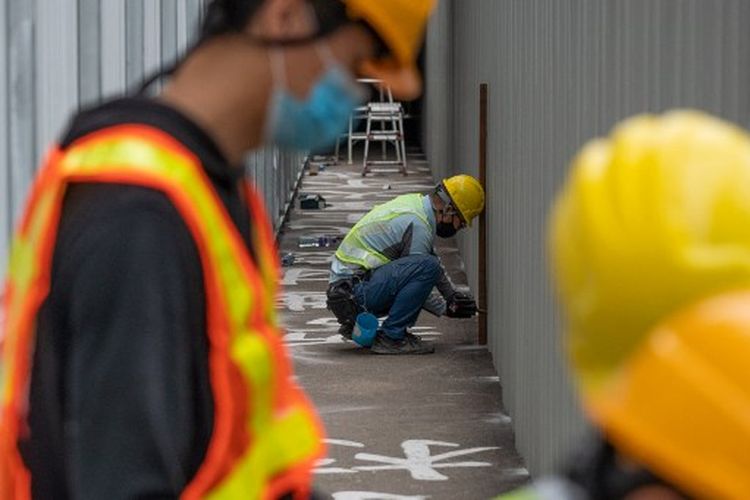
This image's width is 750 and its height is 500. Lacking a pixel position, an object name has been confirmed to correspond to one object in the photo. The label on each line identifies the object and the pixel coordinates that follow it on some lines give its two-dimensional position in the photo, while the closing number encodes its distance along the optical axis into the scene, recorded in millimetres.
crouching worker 13547
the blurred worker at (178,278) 2701
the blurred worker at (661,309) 1717
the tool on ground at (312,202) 25125
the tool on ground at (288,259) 19250
